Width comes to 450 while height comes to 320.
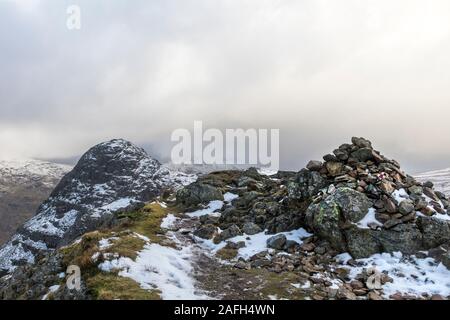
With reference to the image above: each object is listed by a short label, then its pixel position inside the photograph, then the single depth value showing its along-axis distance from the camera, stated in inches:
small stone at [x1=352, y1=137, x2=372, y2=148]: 1460.4
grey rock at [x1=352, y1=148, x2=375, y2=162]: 1411.2
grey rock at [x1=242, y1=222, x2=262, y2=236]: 1277.1
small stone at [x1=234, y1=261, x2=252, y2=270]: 1033.3
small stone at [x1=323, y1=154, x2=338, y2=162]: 1430.9
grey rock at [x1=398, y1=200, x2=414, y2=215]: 1163.3
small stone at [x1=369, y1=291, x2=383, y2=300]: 862.3
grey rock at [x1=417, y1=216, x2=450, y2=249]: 1088.2
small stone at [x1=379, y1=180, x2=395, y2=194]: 1230.3
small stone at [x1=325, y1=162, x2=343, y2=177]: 1379.2
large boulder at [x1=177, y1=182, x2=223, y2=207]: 1630.2
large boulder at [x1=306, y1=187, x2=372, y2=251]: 1136.2
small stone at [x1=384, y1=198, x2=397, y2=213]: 1174.1
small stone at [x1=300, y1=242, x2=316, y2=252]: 1120.8
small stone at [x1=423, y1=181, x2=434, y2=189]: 1359.5
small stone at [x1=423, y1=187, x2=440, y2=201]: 1286.2
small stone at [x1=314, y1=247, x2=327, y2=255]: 1100.5
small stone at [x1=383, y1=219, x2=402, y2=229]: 1119.6
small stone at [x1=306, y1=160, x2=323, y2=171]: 1429.6
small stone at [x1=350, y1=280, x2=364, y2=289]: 913.2
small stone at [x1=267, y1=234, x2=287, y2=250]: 1151.0
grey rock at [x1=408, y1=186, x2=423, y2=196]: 1264.8
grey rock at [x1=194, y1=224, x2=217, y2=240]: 1262.3
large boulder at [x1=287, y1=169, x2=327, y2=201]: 1370.6
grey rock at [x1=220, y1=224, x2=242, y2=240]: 1246.3
